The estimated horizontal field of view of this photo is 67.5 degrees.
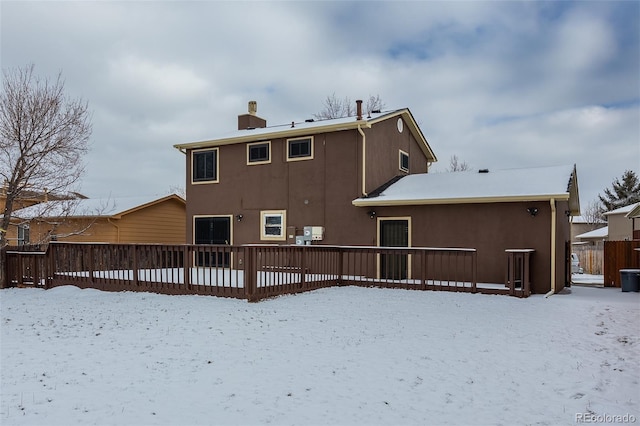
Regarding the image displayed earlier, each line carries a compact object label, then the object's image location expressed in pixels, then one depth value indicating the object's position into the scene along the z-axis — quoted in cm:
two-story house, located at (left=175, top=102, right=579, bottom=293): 1204
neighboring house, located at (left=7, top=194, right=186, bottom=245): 1928
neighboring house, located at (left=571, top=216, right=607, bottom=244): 4893
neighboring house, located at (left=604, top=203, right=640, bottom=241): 2797
